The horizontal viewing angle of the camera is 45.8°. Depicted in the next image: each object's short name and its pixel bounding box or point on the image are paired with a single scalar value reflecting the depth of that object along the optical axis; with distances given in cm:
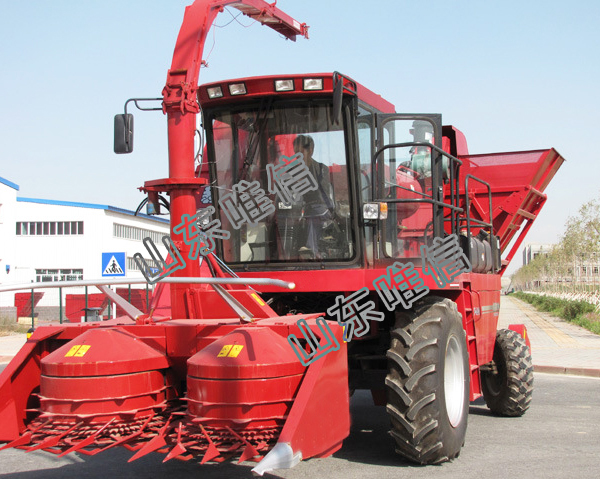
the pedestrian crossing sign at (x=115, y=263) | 1471
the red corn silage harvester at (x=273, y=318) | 464
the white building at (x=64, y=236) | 4741
